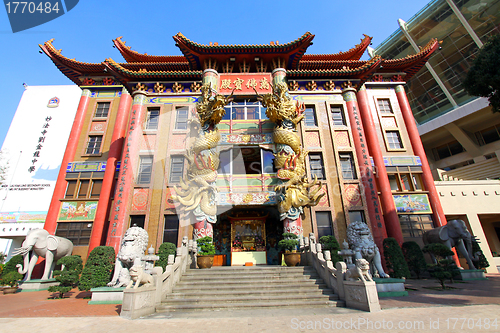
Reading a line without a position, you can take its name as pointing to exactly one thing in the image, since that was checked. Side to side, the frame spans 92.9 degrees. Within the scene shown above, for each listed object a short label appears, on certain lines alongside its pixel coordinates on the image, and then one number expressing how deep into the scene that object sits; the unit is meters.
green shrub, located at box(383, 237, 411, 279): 10.69
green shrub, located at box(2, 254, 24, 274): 12.23
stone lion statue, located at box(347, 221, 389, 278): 9.54
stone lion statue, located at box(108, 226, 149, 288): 9.43
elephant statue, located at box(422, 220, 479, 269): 13.05
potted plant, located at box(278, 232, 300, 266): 10.56
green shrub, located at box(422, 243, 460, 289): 9.16
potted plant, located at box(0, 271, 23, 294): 10.96
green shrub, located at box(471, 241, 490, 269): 12.80
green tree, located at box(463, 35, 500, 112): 8.61
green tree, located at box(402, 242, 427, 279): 12.36
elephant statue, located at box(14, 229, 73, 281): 12.30
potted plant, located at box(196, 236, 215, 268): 10.83
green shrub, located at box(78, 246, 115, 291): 9.46
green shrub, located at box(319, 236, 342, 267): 11.16
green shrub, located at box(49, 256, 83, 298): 9.53
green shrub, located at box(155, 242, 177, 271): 11.12
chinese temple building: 13.98
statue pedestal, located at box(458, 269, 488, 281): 11.84
